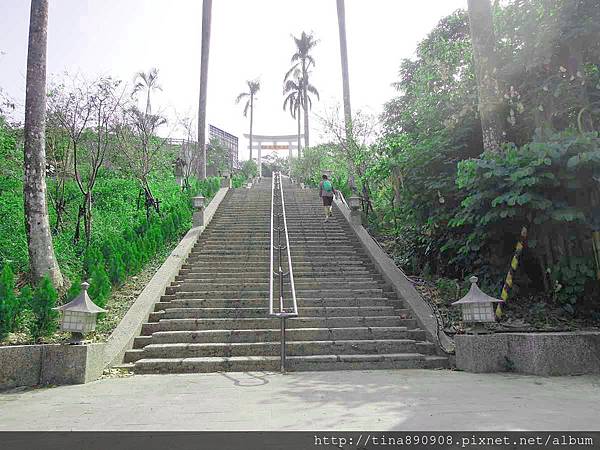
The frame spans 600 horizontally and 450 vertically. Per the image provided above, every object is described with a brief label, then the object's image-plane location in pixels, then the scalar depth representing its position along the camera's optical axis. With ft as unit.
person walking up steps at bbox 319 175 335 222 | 44.29
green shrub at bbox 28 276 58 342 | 18.70
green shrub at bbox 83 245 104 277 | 25.36
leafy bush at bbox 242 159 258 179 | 156.04
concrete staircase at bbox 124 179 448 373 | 20.11
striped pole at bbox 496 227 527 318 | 21.15
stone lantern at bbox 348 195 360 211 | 40.85
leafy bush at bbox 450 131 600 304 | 18.33
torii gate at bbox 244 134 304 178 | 185.98
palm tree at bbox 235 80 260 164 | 140.36
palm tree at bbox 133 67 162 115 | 88.23
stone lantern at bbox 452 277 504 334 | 18.60
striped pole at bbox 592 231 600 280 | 19.45
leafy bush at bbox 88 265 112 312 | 21.87
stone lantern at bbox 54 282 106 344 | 17.47
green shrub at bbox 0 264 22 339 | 18.29
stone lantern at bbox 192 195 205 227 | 40.32
